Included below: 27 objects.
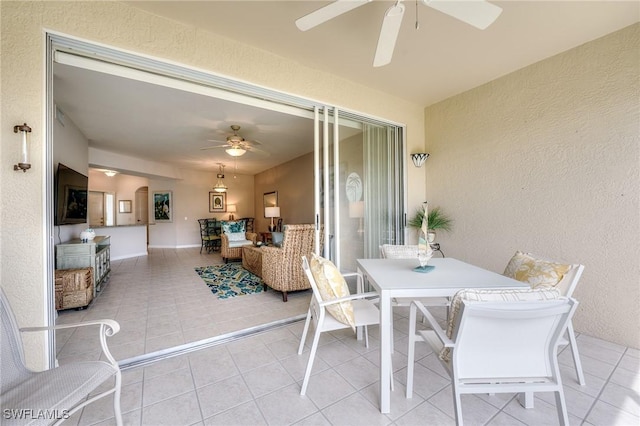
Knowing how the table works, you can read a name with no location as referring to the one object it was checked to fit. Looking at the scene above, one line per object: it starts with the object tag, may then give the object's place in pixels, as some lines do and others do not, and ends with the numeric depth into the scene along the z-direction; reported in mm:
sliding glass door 3104
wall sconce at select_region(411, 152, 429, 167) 3742
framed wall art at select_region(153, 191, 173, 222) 8484
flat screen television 3057
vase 3520
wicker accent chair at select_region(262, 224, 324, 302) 3498
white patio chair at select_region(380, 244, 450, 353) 2580
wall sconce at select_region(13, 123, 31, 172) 1614
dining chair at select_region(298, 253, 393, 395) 1657
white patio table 1494
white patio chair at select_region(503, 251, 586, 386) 1647
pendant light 7614
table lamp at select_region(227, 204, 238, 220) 9366
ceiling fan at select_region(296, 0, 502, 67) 1444
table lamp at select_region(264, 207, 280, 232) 7078
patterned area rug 3869
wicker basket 3014
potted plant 3578
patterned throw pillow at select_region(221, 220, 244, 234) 6259
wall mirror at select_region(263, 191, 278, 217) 7910
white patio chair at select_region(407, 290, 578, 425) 1076
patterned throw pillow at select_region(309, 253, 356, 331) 1700
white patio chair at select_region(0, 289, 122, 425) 1014
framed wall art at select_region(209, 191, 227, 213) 9086
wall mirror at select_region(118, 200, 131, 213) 9750
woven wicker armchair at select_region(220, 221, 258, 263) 6004
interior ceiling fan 4430
